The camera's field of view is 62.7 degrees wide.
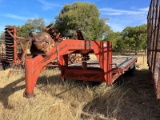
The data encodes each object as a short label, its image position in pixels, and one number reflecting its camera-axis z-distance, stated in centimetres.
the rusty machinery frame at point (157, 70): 200
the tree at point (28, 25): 3138
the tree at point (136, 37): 2302
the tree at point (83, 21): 2226
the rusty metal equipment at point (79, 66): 222
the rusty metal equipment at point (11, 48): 721
